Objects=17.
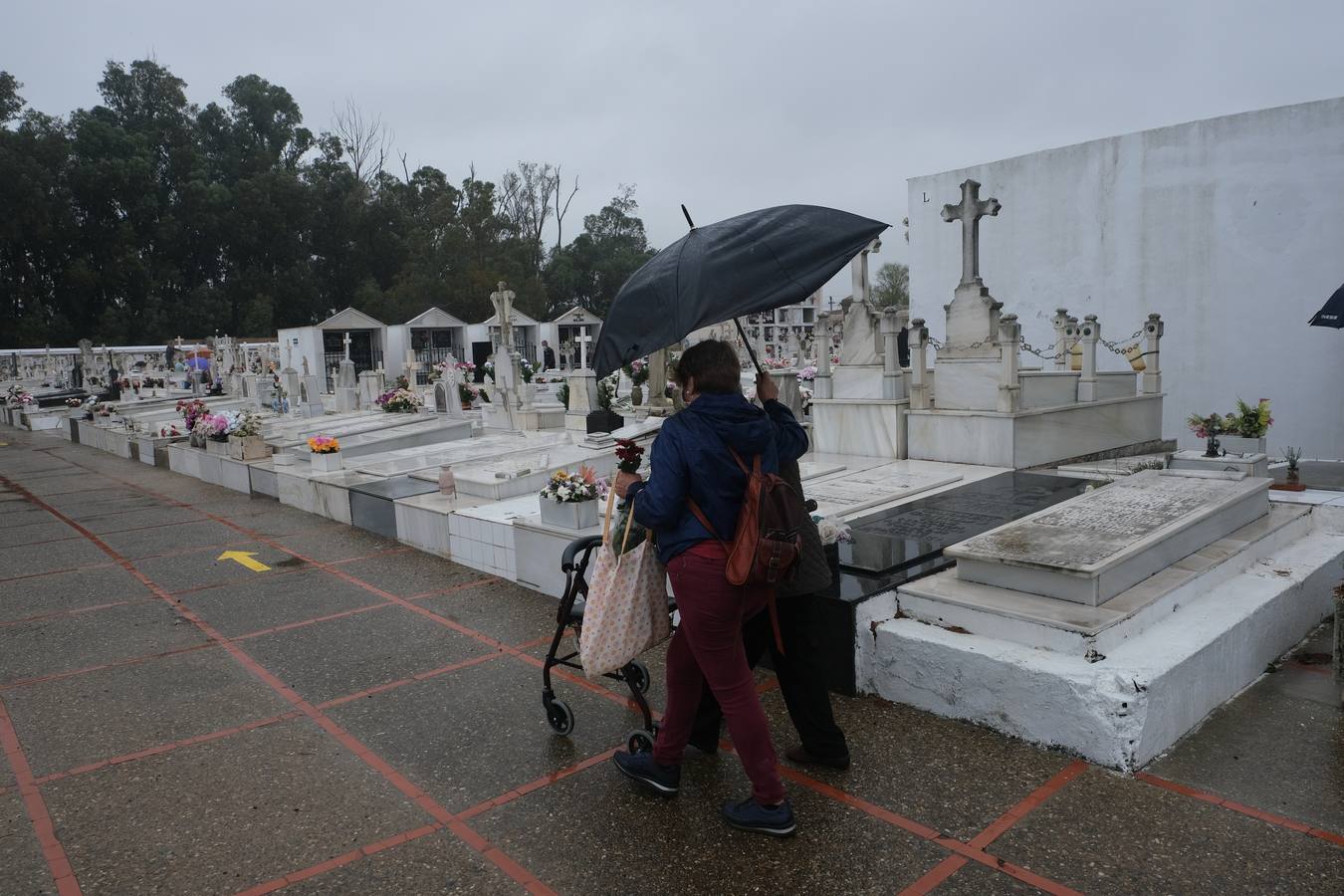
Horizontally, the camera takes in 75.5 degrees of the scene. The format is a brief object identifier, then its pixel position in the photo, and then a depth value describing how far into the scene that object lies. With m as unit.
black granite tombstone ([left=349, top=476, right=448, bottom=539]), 8.57
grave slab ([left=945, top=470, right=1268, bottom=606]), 4.14
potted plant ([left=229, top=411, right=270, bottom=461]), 12.73
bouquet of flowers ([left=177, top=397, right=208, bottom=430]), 14.87
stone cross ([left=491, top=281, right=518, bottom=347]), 16.44
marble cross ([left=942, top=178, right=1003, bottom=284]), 9.23
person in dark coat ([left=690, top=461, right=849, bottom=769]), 3.43
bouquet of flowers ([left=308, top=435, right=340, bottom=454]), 10.70
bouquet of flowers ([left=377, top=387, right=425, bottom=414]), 17.25
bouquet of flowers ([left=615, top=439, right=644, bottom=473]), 3.51
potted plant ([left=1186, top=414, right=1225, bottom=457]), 9.32
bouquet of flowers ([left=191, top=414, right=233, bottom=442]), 13.38
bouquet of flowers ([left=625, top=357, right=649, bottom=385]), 18.77
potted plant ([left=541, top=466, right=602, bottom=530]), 6.23
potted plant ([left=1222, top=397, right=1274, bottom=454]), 9.37
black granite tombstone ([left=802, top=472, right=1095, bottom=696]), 4.38
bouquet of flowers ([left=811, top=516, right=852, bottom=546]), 4.66
